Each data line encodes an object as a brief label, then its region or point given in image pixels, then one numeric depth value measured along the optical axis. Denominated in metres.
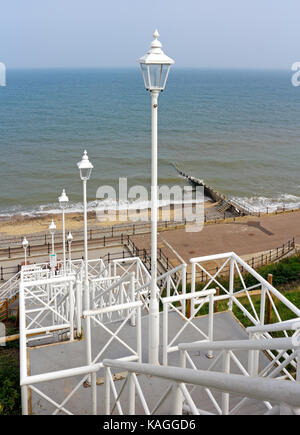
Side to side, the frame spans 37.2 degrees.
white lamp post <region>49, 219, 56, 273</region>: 17.64
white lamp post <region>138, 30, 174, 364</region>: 6.46
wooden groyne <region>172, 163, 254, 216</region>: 37.84
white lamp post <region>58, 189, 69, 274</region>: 14.31
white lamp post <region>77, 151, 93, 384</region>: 10.09
